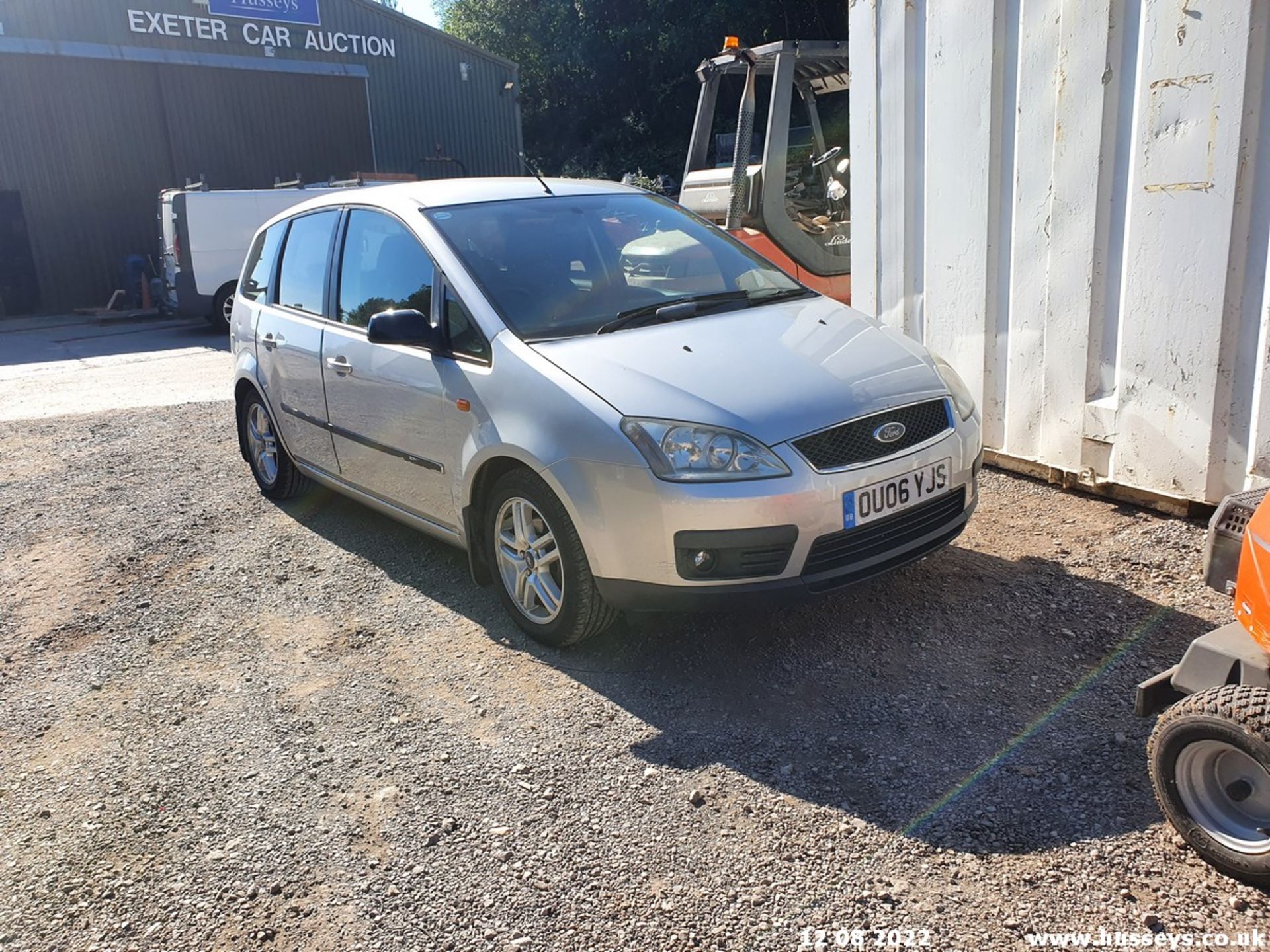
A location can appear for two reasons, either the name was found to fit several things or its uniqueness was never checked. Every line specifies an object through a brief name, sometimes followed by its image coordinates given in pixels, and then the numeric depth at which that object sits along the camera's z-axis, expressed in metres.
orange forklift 8.24
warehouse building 18.98
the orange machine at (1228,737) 2.37
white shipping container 4.22
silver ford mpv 3.39
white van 15.15
